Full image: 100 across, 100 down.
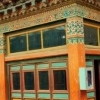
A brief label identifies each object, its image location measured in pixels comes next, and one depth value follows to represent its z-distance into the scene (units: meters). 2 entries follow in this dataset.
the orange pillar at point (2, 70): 10.66
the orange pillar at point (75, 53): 8.35
